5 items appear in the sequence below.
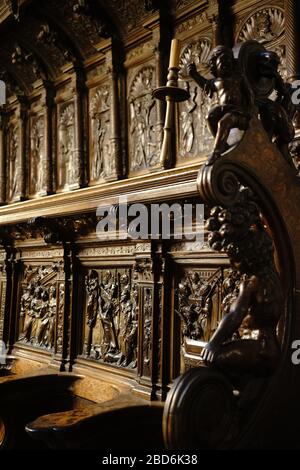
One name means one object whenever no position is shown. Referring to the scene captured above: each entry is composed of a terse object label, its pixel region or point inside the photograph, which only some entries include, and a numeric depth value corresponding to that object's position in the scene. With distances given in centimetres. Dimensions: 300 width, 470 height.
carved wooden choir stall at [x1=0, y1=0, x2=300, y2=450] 145
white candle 278
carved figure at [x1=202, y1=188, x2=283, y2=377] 139
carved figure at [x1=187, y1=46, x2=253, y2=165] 147
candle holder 272
